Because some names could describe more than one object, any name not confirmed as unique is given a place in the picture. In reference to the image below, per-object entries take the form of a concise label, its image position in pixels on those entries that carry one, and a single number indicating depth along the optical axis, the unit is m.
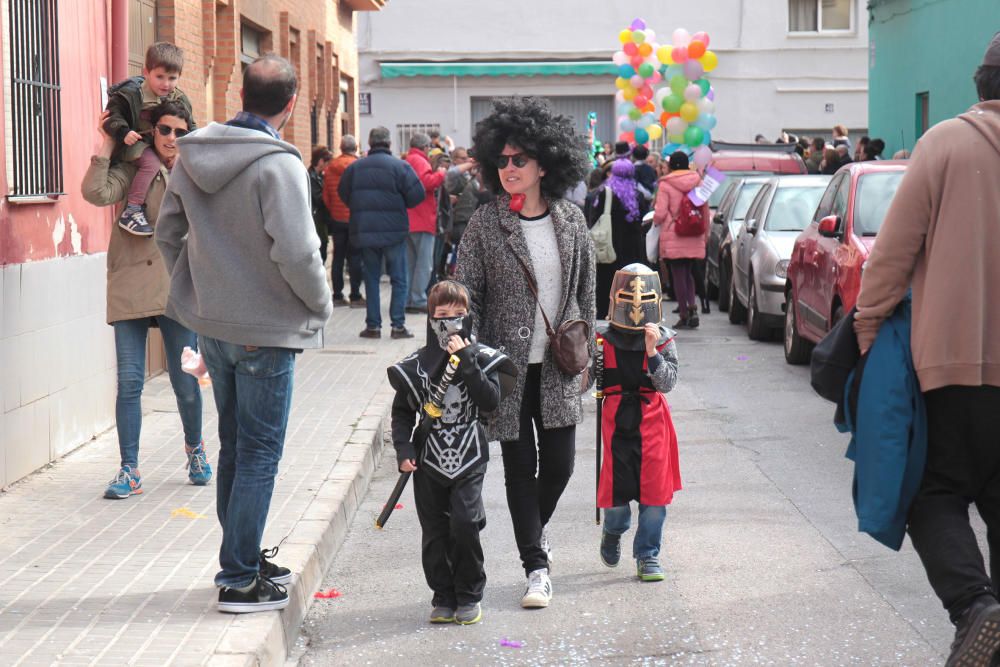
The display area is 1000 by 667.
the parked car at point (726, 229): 17.00
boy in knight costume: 5.61
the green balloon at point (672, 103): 22.14
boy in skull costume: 5.12
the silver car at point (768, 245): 13.80
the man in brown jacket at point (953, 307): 4.17
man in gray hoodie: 4.82
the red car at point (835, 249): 10.72
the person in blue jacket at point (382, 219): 13.78
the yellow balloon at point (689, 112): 22.09
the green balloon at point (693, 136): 22.27
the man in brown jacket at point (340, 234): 16.67
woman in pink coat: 14.88
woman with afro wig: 5.36
